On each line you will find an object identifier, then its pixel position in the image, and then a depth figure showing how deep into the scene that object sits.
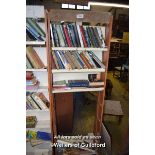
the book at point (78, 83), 1.57
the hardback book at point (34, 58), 1.42
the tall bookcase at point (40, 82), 1.31
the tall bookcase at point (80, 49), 1.31
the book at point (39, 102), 1.53
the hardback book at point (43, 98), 1.57
